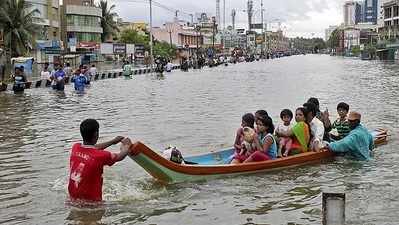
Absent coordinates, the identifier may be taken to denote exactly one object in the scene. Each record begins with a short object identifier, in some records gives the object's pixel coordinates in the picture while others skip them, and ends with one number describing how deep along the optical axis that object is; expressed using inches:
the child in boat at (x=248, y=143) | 430.3
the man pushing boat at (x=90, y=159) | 308.0
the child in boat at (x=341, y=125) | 510.3
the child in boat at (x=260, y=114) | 433.7
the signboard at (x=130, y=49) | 3376.5
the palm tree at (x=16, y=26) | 2167.8
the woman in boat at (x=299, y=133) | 459.8
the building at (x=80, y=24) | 3614.7
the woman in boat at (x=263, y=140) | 433.1
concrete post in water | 237.5
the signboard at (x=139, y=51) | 3646.2
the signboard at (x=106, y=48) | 3297.5
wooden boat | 365.4
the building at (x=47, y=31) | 2610.0
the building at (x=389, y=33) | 4342.5
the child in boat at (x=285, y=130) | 449.4
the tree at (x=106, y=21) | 3961.6
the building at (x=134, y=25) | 5180.1
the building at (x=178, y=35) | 5378.9
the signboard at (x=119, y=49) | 3302.2
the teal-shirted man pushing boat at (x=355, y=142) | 478.4
